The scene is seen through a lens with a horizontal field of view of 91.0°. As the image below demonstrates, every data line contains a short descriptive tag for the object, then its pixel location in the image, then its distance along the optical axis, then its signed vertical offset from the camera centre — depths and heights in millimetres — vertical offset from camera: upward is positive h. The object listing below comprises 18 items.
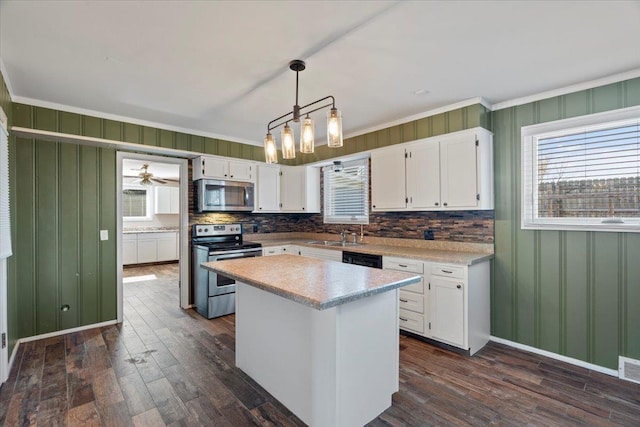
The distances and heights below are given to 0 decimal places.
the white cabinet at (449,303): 2908 -902
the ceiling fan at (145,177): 6897 +855
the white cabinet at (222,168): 4270 +630
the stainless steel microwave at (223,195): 4262 +248
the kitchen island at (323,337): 1741 -790
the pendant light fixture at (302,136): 1942 +506
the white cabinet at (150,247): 7449 -828
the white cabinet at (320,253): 4027 -555
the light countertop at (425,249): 3041 -440
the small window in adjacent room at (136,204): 8406 +260
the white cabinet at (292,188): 4977 +389
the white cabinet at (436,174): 3109 +415
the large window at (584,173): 2563 +332
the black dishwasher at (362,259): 3559 -558
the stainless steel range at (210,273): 3994 -756
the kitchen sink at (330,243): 4480 -454
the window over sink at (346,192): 4621 +308
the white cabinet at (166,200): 8484 +365
